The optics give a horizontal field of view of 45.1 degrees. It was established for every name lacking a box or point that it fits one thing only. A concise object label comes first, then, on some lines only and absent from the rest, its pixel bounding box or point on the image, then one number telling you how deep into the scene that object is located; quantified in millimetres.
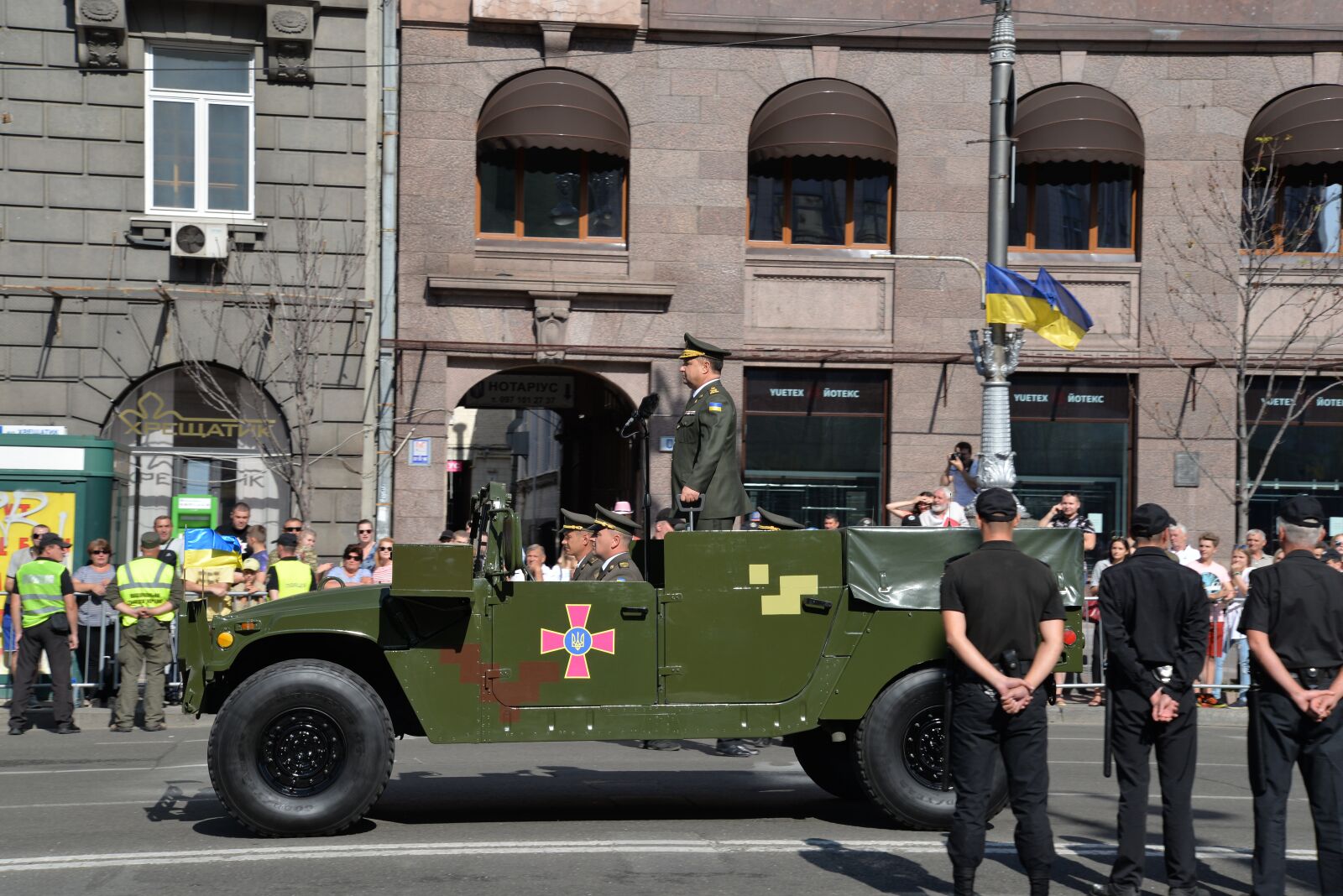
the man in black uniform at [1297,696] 6789
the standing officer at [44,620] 14711
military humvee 8242
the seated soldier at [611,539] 9930
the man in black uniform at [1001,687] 6586
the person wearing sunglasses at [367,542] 17219
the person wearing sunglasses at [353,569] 16078
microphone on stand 10884
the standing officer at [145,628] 14750
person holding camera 18391
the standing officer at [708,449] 9453
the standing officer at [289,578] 15320
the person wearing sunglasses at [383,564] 15945
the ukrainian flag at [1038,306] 16266
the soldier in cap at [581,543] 10555
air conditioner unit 19438
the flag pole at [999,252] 15844
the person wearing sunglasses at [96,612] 15523
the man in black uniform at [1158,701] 6949
